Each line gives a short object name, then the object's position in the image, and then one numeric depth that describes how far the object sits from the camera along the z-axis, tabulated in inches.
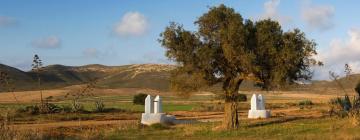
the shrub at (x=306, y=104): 2609.0
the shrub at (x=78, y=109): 1997.3
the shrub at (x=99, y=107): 2324.1
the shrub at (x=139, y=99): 3216.0
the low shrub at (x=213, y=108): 2413.9
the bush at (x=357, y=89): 1487.7
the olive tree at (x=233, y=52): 1105.4
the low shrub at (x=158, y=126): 1277.1
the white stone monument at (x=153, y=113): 1400.1
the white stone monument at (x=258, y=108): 1576.0
